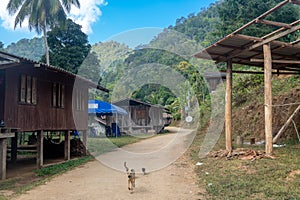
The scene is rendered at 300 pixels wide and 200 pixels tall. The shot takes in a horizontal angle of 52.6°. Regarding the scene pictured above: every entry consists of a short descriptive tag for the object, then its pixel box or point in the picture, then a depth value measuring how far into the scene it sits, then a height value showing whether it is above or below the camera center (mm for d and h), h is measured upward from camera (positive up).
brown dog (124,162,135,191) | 6811 -1368
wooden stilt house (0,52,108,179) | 8914 +654
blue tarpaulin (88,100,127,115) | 24953 +911
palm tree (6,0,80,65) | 22969 +8250
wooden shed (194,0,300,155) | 8516 +2217
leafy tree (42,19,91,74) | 30802 +7560
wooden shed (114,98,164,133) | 30419 +296
